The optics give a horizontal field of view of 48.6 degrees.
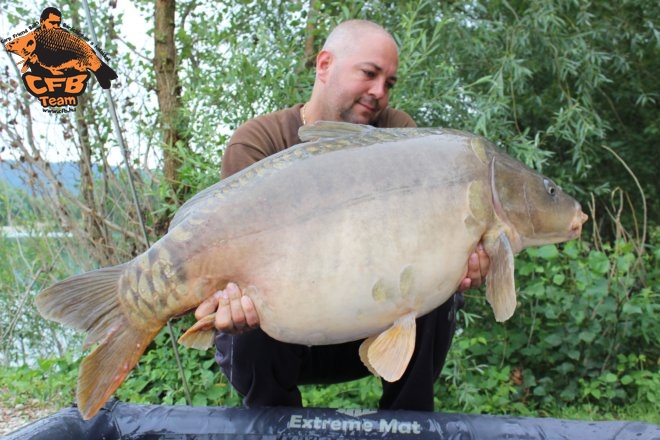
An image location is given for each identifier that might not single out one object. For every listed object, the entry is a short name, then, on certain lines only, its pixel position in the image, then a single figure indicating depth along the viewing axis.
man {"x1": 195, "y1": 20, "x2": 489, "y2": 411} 1.62
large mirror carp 1.24
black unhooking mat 1.53
